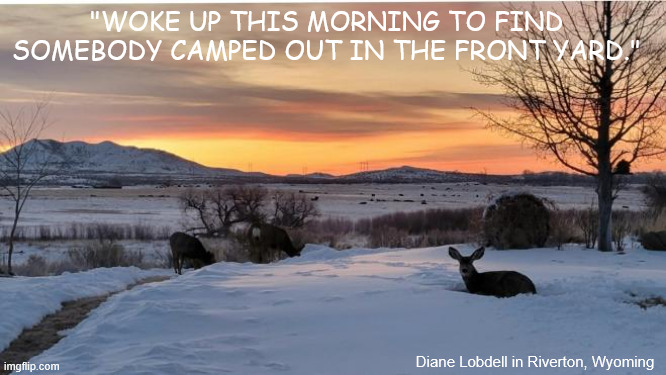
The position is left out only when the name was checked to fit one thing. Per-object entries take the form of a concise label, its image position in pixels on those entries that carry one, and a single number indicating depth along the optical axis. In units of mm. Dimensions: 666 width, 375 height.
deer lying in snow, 9648
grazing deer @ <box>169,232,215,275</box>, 20094
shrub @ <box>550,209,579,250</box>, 17188
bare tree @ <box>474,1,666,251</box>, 15914
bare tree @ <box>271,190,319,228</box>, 34656
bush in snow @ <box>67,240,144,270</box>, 23141
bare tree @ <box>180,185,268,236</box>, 36812
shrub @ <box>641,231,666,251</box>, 16031
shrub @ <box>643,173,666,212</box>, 34472
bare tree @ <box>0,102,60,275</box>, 20028
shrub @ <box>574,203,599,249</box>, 17281
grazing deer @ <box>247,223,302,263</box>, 20969
